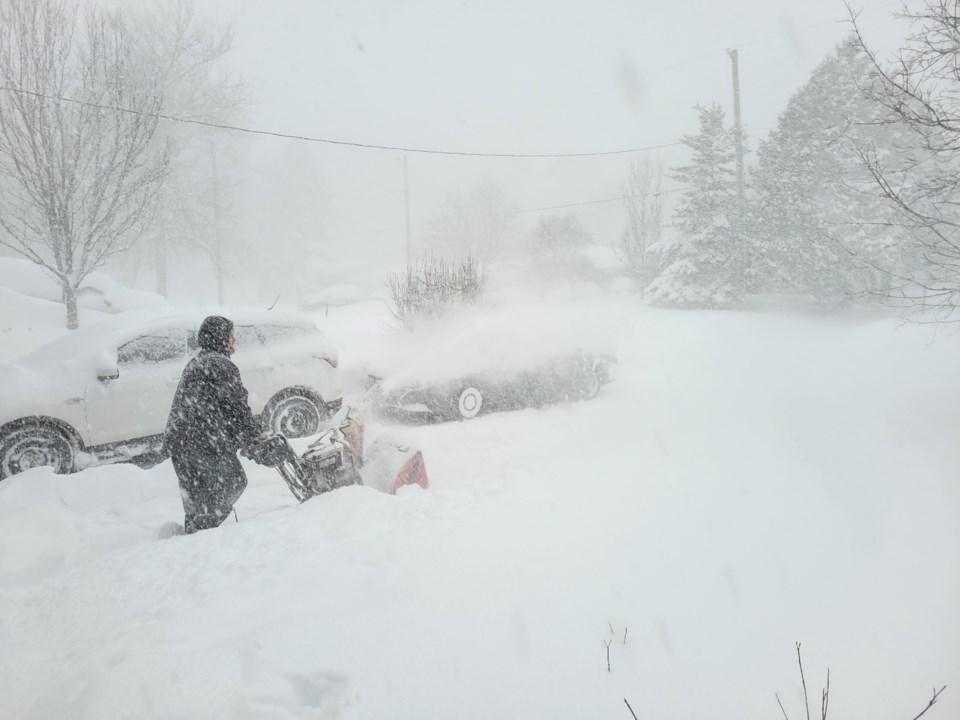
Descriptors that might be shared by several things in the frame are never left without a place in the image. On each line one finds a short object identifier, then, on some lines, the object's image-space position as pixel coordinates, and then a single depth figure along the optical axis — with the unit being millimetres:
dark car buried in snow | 7160
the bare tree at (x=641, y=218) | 25141
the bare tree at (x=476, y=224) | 33906
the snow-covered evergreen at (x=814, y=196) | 17672
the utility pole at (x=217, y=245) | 24672
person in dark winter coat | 3434
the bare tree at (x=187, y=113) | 21734
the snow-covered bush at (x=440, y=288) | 10984
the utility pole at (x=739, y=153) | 18234
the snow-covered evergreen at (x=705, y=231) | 19516
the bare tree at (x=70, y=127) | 8633
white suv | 5273
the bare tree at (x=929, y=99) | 4668
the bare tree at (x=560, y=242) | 31312
